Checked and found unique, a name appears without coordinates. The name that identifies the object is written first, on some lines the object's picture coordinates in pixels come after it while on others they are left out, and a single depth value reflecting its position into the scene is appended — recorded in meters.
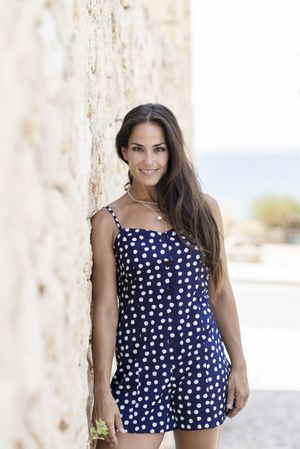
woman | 3.45
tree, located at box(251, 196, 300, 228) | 32.67
